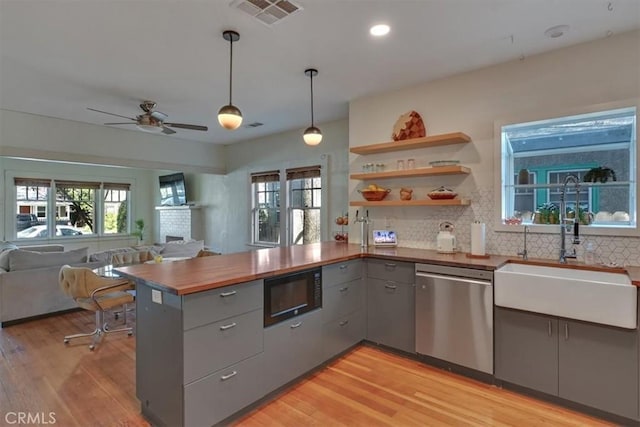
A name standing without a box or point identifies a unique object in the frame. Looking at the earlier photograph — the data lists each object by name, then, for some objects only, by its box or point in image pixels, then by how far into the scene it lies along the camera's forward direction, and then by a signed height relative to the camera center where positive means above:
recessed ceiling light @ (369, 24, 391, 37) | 2.48 +1.40
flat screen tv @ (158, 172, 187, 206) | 7.72 +0.60
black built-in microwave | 2.38 -0.63
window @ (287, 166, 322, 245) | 5.49 +0.18
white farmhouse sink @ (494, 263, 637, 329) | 2.11 -0.57
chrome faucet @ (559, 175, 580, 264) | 2.67 -0.09
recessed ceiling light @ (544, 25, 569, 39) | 2.49 +1.38
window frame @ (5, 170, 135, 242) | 7.01 +0.29
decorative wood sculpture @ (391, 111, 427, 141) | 3.57 +0.93
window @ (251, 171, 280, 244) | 6.12 +0.13
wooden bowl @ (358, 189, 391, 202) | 3.80 +0.22
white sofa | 3.97 -0.83
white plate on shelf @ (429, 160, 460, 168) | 3.25 +0.49
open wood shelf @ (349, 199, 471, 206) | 3.20 +0.11
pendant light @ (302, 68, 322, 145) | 3.19 +0.76
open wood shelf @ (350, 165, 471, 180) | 3.17 +0.42
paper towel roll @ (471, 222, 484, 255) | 3.03 -0.23
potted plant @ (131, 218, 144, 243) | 8.68 -0.41
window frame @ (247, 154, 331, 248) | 5.19 +0.23
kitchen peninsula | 1.92 -0.81
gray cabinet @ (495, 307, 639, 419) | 2.14 -1.03
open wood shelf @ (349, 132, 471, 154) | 3.20 +0.73
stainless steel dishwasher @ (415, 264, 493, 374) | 2.63 -0.85
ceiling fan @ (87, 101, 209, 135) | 4.01 +1.15
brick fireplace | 7.46 -0.19
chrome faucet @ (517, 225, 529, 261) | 2.90 -0.35
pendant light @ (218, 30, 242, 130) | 2.52 +0.76
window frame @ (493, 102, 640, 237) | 2.54 +0.40
